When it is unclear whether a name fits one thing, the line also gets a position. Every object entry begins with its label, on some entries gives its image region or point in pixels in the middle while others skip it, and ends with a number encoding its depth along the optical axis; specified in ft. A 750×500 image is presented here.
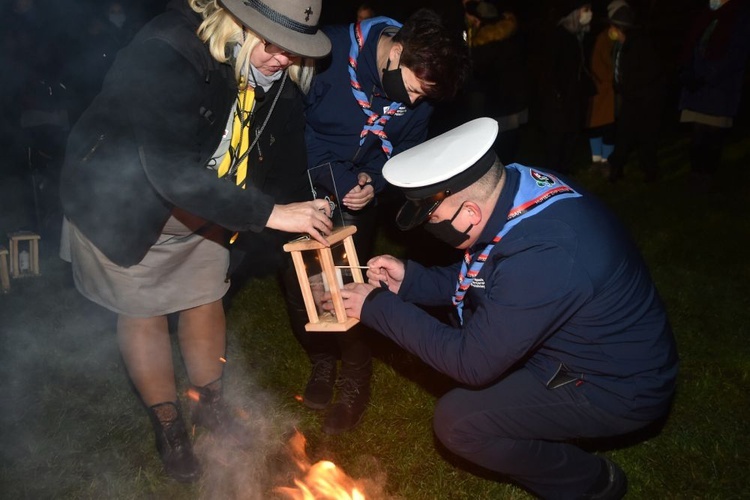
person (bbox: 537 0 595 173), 28.14
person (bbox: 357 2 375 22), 25.68
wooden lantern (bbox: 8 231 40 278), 19.54
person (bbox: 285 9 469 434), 10.74
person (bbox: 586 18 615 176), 29.96
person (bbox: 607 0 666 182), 28.14
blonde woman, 8.89
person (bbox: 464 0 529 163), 24.09
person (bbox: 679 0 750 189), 24.68
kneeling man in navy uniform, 8.27
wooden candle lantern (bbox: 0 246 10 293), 18.92
